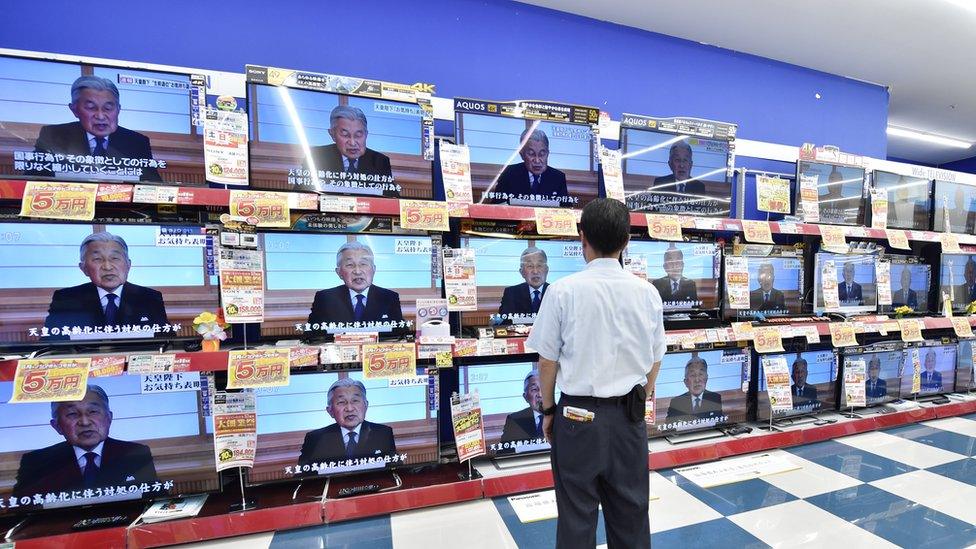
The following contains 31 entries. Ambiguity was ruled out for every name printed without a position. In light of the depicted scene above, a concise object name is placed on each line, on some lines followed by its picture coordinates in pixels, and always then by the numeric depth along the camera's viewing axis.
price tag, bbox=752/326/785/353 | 2.29
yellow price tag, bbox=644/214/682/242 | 2.07
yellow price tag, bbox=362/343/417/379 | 1.62
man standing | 1.19
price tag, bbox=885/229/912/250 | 2.65
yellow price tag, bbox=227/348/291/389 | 1.47
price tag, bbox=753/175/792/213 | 2.49
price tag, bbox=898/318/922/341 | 2.68
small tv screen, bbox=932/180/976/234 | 2.96
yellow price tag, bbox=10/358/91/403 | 1.28
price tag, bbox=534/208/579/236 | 1.84
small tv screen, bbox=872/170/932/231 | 2.83
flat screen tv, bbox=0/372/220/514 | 1.44
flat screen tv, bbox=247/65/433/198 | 1.65
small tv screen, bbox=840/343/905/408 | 2.75
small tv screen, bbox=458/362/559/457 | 1.93
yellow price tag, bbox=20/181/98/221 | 1.31
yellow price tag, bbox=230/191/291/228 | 1.50
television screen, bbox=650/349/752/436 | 2.25
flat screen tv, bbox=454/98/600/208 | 1.93
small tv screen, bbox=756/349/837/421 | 2.57
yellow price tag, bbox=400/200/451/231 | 1.68
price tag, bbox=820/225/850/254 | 2.47
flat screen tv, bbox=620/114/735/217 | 2.19
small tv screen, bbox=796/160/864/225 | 2.59
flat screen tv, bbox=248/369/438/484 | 1.69
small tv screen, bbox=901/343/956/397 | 2.93
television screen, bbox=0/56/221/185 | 1.39
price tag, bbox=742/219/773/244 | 2.28
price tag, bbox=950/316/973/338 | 2.87
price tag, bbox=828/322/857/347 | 2.46
